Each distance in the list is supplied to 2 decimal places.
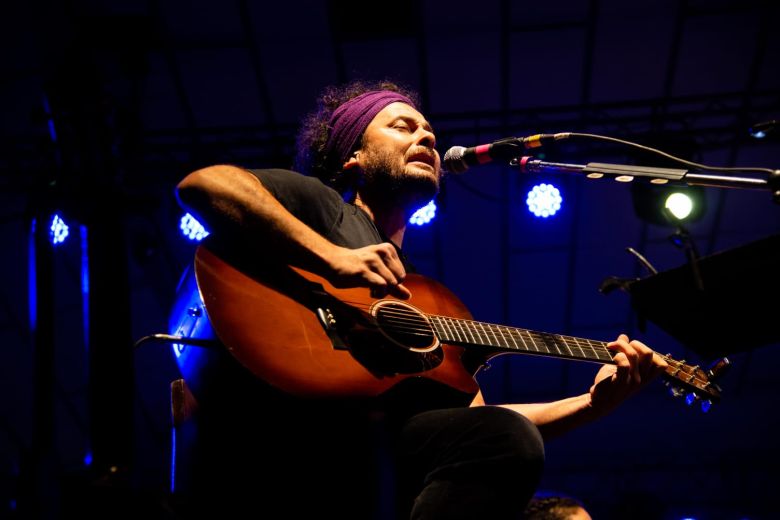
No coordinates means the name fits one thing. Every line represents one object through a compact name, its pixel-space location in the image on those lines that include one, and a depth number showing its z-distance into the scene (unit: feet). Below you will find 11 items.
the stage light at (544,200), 25.76
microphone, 9.26
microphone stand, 7.59
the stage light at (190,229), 25.36
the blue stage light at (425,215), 25.84
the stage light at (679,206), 23.25
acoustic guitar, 7.06
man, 6.72
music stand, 9.83
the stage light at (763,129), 8.05
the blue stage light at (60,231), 26.58
